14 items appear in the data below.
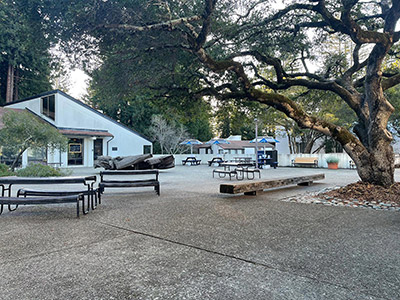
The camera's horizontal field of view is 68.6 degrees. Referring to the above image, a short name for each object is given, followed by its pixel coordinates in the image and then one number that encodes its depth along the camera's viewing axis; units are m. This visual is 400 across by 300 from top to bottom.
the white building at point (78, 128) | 23.70
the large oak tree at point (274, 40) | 6.45
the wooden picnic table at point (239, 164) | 13.15
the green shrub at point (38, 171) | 13.87
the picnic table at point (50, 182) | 5.73
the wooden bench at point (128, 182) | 7.57
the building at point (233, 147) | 40.81
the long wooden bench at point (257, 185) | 7.09
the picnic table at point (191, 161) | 28.10
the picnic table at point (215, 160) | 25.81
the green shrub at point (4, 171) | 13.98
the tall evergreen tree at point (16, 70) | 27.34
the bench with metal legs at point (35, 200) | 5.04
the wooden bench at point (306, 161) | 23.08
